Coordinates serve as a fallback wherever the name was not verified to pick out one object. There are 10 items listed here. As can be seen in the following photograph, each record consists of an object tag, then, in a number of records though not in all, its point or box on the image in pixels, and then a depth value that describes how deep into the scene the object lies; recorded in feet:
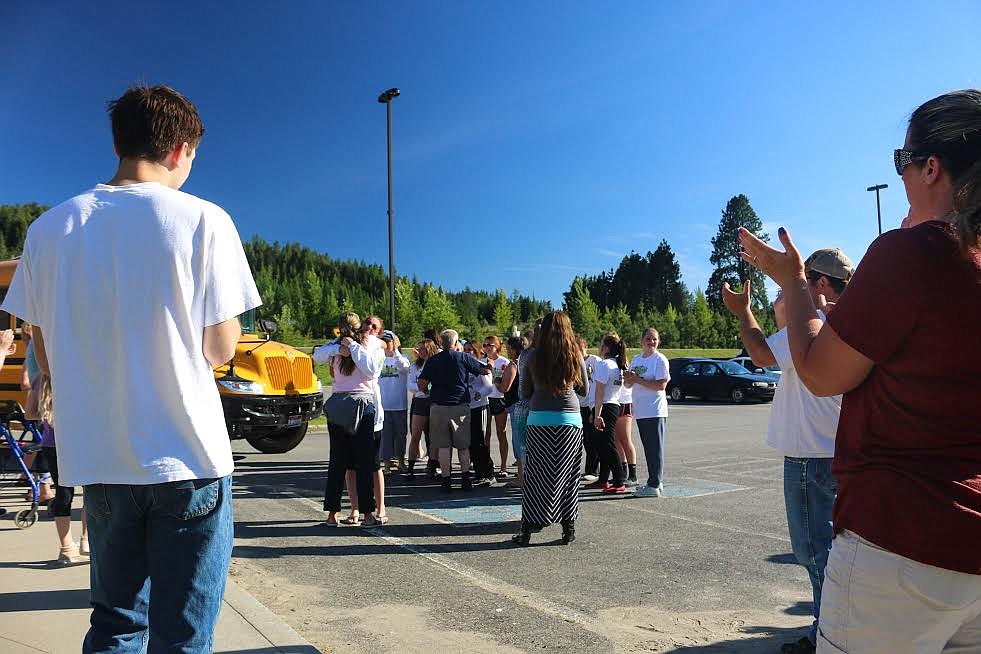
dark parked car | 78.38
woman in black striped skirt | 21.30
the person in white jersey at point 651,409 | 27.86
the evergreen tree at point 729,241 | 331.77
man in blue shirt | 30.63
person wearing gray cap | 12.16
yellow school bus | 35.88
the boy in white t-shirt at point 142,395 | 6.51
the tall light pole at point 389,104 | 74.13
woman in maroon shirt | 5.38
